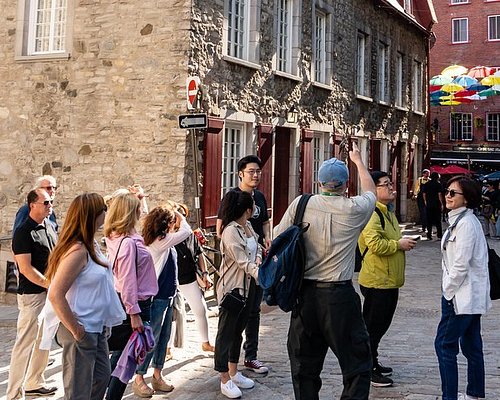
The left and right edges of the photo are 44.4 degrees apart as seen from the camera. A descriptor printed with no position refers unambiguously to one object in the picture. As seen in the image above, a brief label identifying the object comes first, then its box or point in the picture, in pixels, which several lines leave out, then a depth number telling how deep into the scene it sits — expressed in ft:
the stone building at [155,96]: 33.14
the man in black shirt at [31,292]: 16.29
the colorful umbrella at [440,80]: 96.02
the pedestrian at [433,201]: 55.26
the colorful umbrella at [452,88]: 93.76
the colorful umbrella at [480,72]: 96.43
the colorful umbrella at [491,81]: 92.32
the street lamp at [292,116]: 43.24
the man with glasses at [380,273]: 17.38
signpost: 28.76
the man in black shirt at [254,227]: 18.85
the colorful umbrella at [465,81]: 93.40
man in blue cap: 12.89
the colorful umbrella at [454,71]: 97.91
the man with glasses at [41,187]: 18.06
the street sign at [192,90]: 32.09
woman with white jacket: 15.05
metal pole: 31.17
